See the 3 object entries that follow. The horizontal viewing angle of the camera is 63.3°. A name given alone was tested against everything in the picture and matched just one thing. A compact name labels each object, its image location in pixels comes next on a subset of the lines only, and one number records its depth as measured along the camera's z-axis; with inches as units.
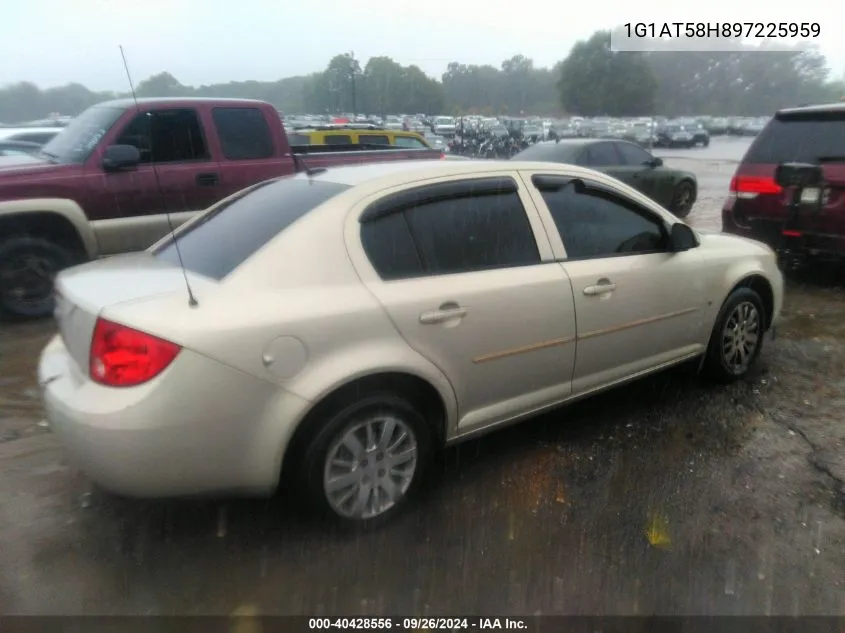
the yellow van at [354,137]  428.1
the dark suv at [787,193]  243.8
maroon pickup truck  221.8
